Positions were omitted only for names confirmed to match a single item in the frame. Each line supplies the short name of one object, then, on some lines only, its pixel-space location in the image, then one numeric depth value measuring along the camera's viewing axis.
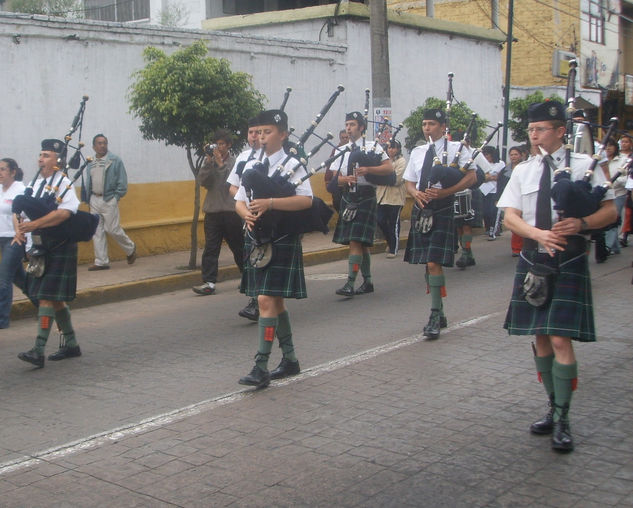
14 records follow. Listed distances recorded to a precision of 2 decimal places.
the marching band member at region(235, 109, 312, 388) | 6.21
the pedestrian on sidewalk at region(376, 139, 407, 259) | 13.80
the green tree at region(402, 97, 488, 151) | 17.77
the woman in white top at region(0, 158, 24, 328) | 8.28
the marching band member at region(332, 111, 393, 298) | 10.05
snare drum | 11.91
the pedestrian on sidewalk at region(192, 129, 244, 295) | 10.27
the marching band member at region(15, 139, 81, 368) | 7.13
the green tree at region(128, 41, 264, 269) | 11.29
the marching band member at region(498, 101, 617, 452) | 4.87
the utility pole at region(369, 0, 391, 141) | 15.33
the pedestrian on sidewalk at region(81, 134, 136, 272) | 12.25
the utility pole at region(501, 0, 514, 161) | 20.36
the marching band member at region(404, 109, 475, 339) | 7.90
